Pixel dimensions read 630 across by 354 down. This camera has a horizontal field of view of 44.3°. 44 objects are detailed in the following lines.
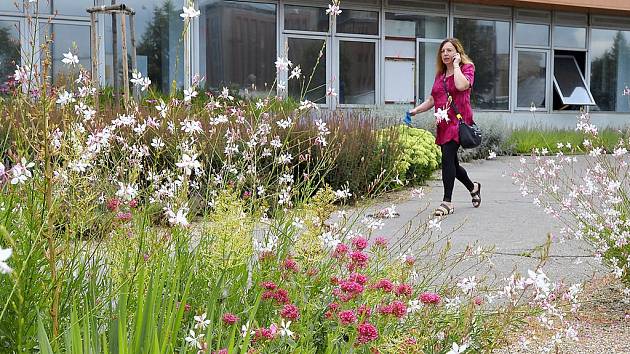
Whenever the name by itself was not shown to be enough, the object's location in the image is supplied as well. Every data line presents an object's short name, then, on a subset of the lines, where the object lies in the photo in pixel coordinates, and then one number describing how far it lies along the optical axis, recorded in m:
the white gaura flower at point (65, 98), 2.38
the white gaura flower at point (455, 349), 1.81
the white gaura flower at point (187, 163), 2.04
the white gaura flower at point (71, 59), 2.20
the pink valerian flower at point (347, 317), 1.95
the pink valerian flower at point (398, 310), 2.02
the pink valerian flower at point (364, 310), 2.05
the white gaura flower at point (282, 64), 3.32
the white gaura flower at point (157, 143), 2.88
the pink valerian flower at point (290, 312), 2.02
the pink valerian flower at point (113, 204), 2.45
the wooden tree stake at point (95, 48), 7.36
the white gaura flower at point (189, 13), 2.57
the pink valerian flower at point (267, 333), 1.87
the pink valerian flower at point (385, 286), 2.17
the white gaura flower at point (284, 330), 1.89
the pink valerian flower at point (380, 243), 2.69
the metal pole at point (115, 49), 11.42
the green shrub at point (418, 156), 9.81
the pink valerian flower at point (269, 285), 2.28
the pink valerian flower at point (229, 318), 2.01
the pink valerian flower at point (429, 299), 2.18
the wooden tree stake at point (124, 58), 6.72
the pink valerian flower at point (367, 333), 1.93
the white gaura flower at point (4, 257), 0.86
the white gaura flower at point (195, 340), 1.71
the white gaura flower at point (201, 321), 1.79
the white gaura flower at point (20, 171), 1.72
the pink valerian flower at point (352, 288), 2.09
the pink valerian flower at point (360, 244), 2.34
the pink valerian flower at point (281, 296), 2.28
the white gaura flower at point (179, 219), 1.81
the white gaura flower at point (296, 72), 3.41
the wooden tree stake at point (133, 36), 9.98
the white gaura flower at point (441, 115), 4.23
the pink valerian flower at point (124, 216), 2.62
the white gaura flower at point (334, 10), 3.48
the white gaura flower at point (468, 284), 2.55
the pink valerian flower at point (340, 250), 2.41
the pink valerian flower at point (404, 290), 2.23
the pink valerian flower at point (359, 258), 2.21
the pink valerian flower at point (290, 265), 2.46
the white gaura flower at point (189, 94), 2.76
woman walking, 7.18
